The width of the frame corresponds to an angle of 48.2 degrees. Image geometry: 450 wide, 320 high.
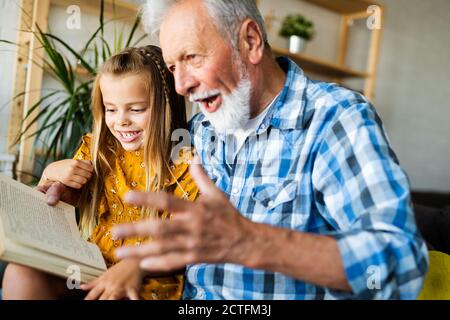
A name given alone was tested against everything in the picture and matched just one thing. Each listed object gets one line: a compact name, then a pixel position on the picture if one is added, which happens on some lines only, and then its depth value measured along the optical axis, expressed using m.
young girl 1.20
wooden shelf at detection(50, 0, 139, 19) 2.24
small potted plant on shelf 3.20
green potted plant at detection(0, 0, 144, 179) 1.81
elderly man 0.64
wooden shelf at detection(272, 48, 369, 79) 3.14
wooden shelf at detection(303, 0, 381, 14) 3.48
